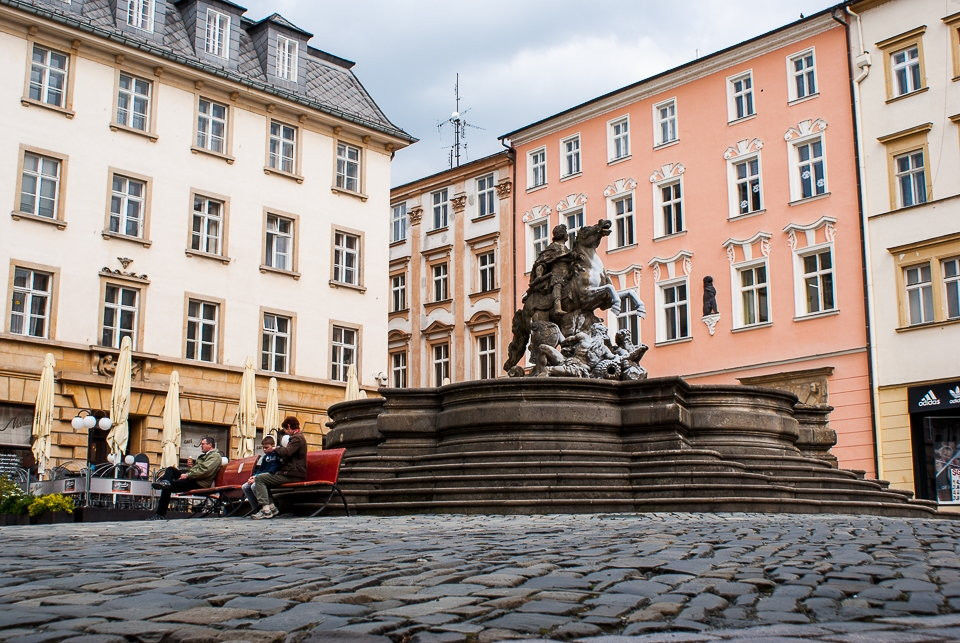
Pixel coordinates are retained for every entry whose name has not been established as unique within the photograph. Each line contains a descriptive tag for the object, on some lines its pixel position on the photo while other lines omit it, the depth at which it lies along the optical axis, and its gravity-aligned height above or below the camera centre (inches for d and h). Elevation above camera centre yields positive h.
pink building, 1220.5 +321.1
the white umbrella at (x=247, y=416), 1059.3 +65.0
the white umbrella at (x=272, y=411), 1066.3 +70.4
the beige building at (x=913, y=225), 1111.0 +260.2
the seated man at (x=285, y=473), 558.9 +6.5
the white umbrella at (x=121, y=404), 941.2 +70.4
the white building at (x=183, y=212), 1155.3 +307.7
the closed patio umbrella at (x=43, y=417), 920.9 +56.8
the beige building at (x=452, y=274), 1646.2 +315.5
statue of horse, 687.1 +114.7
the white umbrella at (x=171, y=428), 978.1 +49.9
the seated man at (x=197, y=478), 652.7 +4.8
